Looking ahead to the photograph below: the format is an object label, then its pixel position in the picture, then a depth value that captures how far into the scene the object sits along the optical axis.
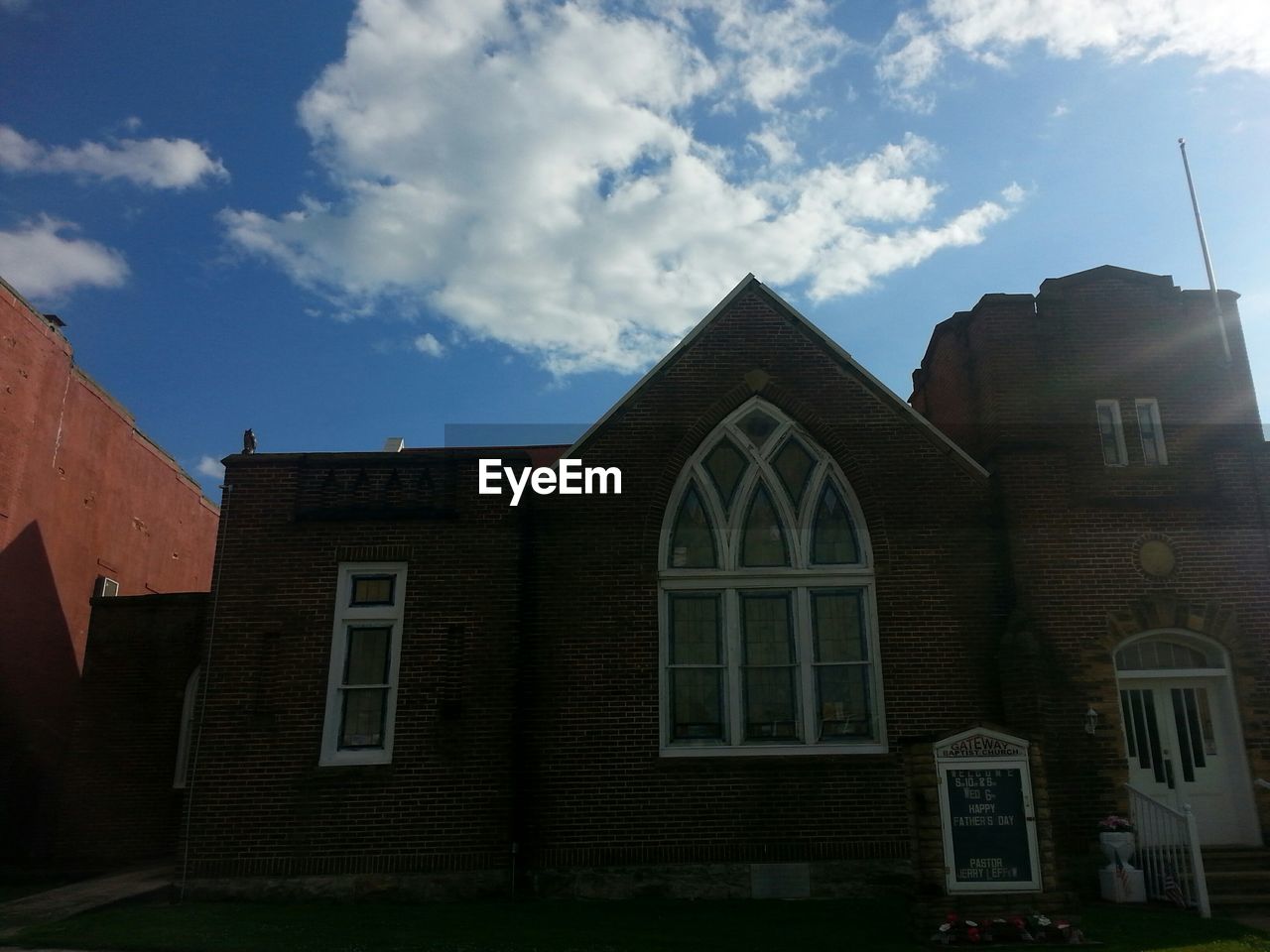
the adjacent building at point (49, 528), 18.02
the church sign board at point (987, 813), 9.39
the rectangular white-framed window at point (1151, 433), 13.82
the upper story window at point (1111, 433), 13.85
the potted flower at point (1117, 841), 11.41
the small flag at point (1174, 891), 10.81
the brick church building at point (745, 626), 12.12
